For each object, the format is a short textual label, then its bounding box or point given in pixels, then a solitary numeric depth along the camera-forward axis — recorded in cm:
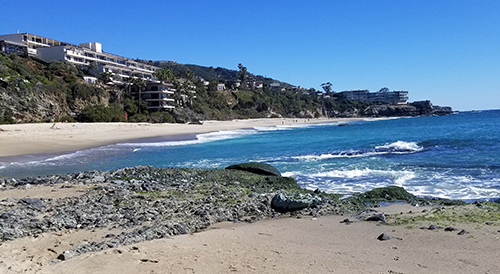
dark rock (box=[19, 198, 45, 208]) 817
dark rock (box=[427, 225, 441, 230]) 657
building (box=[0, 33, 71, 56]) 6806
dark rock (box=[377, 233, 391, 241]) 605
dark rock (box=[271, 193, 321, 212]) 847
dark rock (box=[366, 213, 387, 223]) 733
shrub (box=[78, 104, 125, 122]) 4912
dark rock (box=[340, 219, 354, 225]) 734
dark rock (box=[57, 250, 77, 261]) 507
